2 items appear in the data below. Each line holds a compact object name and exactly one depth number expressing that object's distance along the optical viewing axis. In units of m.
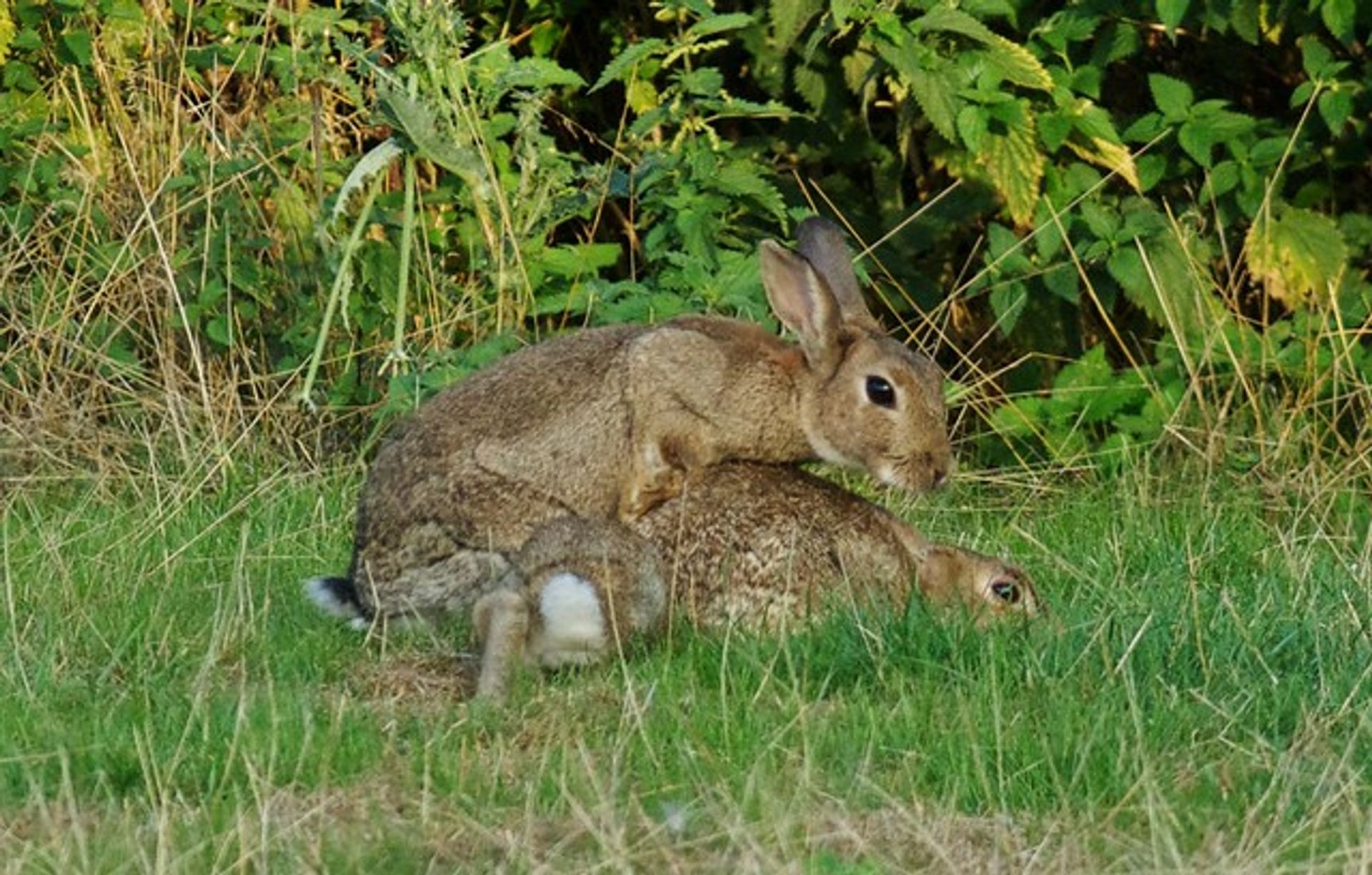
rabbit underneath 11.00
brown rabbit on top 12.33
